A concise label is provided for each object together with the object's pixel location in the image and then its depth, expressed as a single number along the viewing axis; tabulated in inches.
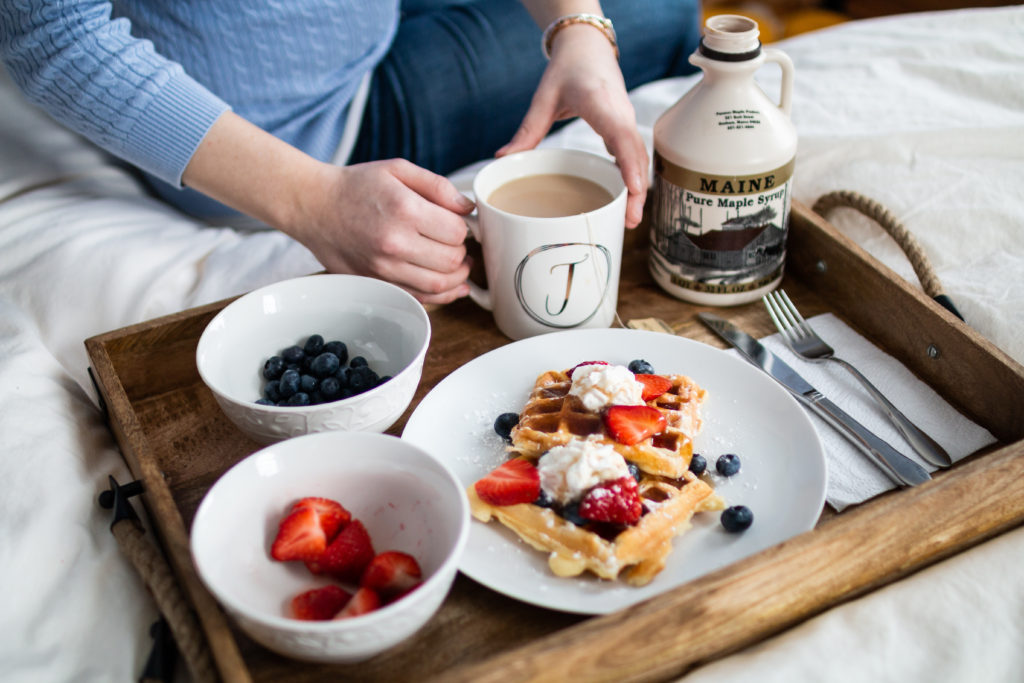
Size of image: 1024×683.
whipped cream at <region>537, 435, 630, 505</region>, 29.0
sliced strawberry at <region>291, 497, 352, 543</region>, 27.9
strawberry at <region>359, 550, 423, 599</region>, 25.7
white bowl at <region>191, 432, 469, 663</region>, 23.9
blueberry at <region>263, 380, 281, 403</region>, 35.7
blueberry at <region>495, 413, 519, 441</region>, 34.7
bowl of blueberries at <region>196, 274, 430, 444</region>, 32.7
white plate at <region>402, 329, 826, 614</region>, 28.4
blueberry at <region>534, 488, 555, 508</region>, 29.8
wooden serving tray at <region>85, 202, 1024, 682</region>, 24.4
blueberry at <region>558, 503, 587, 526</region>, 29.1
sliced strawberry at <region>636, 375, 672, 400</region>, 34.4
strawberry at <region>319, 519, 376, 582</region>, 27.1
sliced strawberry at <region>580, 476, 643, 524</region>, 28.4
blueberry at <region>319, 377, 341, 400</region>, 35.0
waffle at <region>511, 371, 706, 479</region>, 31.0
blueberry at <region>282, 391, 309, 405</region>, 34.3
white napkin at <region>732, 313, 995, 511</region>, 32.9
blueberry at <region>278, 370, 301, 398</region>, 35.0
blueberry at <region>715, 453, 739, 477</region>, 32.3
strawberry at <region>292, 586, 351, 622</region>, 25.6
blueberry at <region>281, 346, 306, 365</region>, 36.6
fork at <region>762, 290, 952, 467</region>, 33.9
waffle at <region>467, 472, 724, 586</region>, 27.9
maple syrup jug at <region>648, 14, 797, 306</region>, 38.5
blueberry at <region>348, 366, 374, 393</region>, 35.4
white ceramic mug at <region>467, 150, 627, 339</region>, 37.7
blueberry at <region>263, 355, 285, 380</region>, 36.4
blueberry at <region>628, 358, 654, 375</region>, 36.6
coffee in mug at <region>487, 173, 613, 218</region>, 40.4
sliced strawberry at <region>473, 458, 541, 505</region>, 29.7
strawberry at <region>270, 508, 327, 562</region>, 27.0
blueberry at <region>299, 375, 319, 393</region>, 35.1
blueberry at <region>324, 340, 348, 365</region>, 37.1
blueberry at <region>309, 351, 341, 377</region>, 35.5
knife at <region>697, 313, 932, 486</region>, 32.4
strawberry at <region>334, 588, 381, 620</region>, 24.7
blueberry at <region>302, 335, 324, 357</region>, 37.1
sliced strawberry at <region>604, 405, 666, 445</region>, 31.1
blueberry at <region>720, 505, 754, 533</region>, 29.8
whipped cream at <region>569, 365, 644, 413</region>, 32.3
